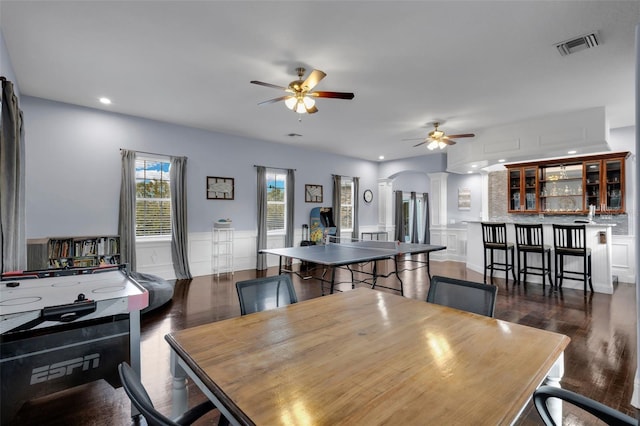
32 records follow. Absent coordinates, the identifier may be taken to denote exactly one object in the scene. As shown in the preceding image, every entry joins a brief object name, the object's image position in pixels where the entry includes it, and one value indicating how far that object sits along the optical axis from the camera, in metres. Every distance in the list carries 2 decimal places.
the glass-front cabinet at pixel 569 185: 5.82
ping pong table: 3.48
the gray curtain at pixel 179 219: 5.50
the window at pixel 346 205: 8.62
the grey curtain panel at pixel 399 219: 9.14
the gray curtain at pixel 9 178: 2.59
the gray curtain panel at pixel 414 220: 9.92
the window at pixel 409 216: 9.85
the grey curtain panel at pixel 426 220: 8.70
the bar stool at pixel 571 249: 4.62
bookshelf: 3.88
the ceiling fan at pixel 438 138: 5.28
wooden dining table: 0.79
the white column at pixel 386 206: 9.22
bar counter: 4.71
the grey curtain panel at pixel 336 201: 8.15
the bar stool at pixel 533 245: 5.02
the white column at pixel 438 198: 8.08
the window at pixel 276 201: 7.16
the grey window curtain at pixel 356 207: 8.66
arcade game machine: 7.42
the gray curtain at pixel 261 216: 6.61
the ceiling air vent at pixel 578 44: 2.78
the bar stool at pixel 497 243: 5.43
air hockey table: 1.42
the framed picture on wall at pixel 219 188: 6.05
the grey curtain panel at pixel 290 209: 7.19
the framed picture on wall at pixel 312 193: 7.64
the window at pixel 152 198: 5.40
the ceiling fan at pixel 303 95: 3.25
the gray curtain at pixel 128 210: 4.92
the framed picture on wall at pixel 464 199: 8.46
